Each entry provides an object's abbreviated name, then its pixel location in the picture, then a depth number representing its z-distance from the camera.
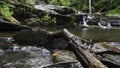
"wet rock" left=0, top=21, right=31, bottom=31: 6.05
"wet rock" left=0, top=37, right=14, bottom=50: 4.15
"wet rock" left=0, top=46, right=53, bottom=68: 3.09
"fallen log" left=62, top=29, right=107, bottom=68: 2.32
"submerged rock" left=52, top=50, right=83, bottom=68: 3.04
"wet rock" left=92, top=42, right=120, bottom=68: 2.83
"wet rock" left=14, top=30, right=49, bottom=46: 4.30
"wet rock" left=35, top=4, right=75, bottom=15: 10.90
